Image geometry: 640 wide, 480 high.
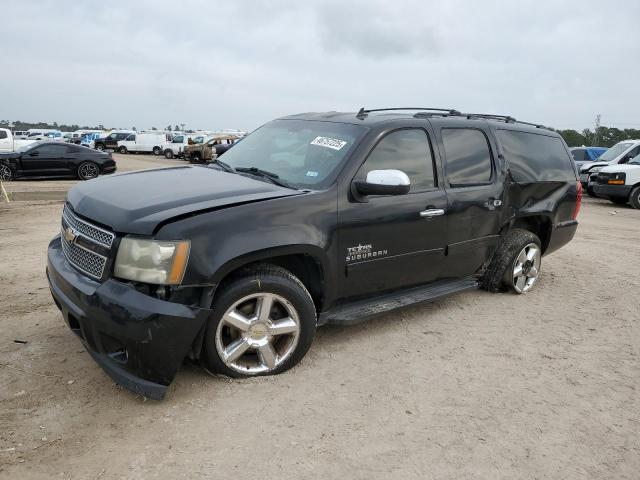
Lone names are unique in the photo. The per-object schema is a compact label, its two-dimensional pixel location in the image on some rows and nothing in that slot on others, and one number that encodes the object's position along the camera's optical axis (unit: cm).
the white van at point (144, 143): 3997
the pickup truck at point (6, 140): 2090
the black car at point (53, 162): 1584
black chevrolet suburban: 292
